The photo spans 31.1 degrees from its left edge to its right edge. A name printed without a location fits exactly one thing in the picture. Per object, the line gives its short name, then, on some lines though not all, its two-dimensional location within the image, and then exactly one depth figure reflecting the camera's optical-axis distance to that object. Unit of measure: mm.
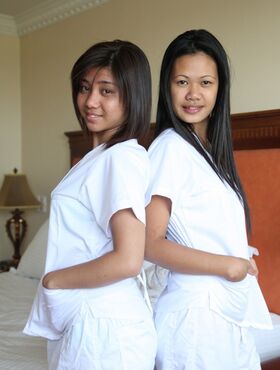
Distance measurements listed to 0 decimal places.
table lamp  3525
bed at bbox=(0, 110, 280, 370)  1715
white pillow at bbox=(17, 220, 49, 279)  2846
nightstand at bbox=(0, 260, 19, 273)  3517
